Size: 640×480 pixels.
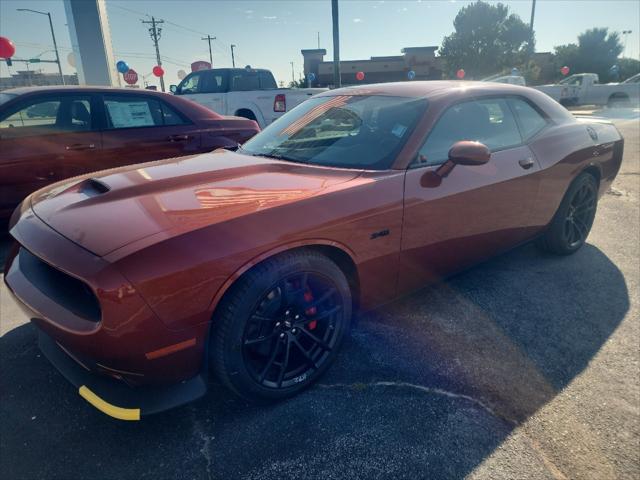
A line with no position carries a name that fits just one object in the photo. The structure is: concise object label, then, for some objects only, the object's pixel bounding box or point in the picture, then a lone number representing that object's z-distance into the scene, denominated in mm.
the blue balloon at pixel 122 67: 21338
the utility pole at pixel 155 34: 48753
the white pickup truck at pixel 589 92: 20359
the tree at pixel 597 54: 46312
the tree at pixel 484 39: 53344
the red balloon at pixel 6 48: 12633
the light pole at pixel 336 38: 11422
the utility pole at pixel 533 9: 36438
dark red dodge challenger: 1605
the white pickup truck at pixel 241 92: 8930
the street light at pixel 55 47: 41147
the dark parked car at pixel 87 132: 3936
